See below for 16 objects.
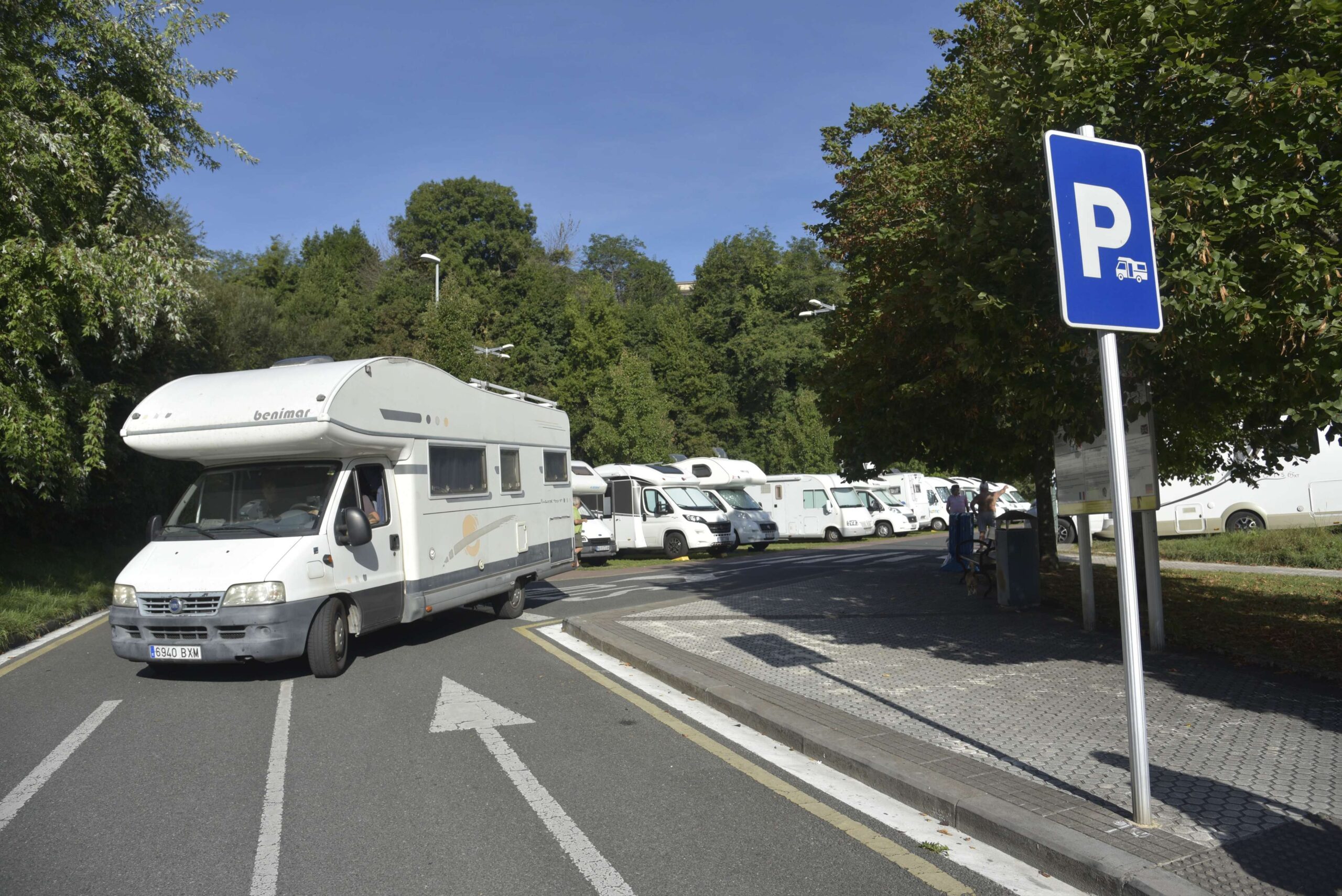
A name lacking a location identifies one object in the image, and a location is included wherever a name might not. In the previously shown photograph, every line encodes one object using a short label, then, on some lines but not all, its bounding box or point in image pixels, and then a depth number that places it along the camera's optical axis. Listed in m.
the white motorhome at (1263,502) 25.19
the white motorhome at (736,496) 29.16
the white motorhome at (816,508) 36.34
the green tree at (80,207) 12.61
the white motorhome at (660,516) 27.12
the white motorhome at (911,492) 40.62
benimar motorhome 8.76
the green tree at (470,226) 60.28
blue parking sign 4.81
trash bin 12.03
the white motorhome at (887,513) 37.47
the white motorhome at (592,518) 26.09
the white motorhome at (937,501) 42.06
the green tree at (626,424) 36.19
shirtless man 15.32
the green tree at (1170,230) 6.21
